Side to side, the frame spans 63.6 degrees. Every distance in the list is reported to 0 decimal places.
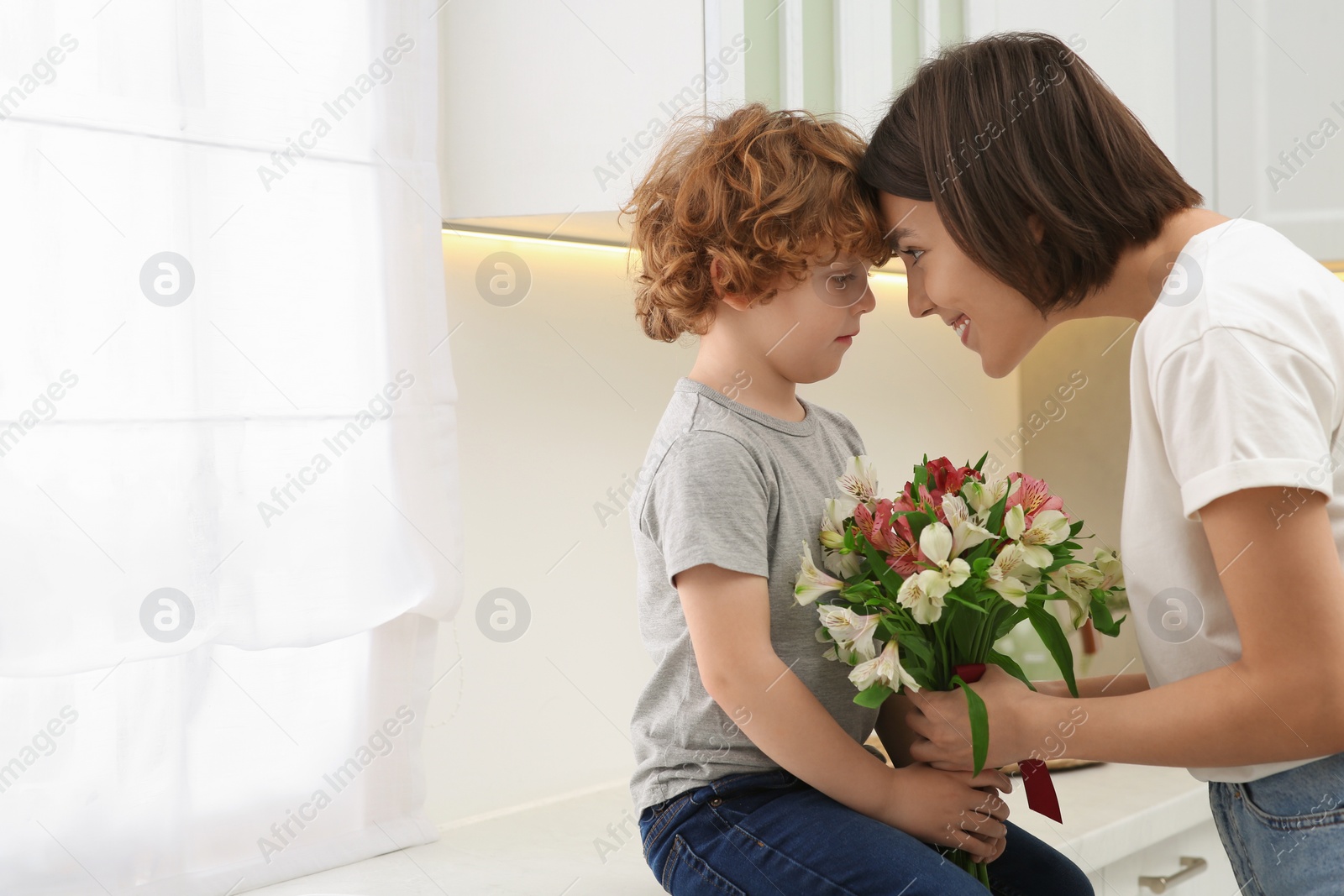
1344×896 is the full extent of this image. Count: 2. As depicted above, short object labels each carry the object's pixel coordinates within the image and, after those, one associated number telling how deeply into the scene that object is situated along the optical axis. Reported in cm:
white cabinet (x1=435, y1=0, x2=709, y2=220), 141
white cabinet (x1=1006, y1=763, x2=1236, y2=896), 150
